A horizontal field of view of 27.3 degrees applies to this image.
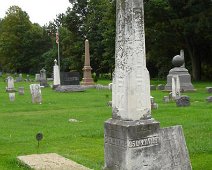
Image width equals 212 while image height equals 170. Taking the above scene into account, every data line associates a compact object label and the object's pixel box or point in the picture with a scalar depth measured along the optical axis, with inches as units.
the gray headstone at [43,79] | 1537.9
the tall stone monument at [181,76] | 1160.2
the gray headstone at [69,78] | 1259.8
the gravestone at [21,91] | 1126.2
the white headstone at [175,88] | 865.5
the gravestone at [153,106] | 696.9
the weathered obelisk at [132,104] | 280.8
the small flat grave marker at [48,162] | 319.6
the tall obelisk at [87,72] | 1539.9
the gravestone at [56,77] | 1351.3
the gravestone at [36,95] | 869.8
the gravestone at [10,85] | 1279.3
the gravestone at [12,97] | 925.4
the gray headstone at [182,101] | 738.2
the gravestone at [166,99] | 845.8
